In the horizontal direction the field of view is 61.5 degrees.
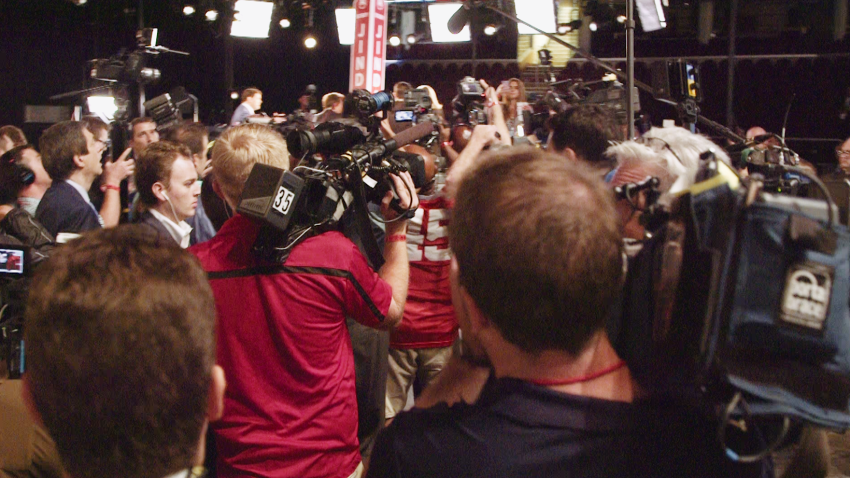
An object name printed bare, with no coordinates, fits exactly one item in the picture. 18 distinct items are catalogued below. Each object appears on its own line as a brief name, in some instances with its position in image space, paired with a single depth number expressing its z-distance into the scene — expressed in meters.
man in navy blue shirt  0.93
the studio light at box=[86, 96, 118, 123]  8.56
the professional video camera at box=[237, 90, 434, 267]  1.64
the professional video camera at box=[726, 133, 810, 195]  2.25
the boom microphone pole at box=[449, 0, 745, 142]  3.17
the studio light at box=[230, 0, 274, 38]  11.64
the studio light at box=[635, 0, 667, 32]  4.77
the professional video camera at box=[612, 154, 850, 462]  0.80
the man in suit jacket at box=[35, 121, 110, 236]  3.32
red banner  4.71
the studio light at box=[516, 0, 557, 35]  9.87
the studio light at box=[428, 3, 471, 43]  11.55
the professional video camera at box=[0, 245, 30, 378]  2.30
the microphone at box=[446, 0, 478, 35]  6.58
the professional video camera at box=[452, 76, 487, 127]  3.80
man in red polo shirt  1.74
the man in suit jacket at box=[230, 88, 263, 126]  8.11
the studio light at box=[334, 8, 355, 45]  11.84
